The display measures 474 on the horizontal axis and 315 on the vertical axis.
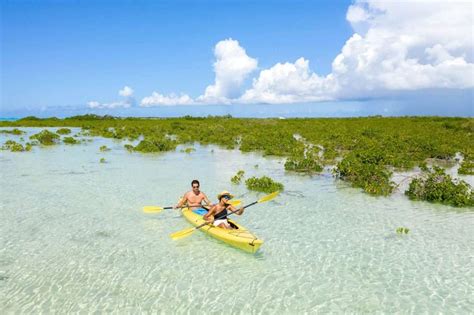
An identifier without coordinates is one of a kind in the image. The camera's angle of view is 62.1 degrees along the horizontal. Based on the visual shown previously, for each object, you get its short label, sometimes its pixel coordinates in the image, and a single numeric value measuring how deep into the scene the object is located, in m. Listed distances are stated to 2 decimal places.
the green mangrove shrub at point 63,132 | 52.59
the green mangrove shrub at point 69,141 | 38.97
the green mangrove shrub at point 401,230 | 12.28
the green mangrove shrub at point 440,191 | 15.17
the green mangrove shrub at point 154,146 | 32.34
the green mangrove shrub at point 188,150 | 31.90
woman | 11.45
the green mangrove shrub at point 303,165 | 22.75
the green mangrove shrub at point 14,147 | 32.12
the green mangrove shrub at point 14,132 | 53.63
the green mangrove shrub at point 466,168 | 21.49
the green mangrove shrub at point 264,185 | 18.23
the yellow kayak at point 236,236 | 10.18
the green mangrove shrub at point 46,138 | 38.59
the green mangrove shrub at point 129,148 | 33.06
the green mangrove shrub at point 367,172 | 17.44
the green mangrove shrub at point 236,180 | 20.02
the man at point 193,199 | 13.73
